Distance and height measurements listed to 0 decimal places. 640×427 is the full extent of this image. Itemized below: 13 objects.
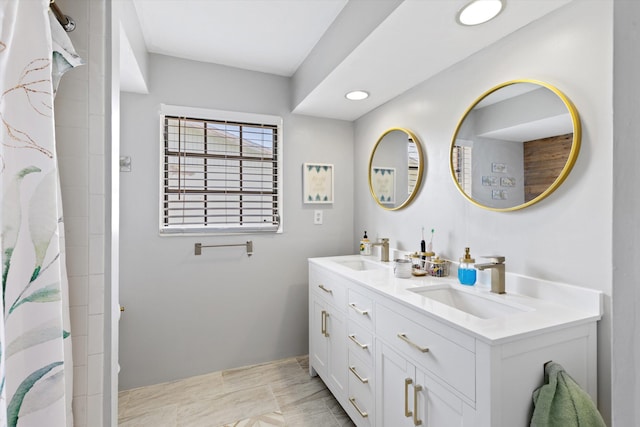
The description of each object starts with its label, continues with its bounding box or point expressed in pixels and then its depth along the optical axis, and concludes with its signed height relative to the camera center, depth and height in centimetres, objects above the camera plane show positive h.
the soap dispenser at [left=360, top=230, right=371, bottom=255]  245 -27
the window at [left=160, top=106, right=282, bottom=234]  228 +31
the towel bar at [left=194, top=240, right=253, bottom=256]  233 -26
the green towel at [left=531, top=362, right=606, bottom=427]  94 -58
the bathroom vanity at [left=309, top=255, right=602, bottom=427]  96 -48
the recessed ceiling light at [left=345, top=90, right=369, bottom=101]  213 +81
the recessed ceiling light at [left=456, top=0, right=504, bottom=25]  121 +80
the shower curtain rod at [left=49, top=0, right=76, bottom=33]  99 +63
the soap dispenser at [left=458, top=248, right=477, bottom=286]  152 -28
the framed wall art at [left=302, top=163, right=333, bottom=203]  262 +25
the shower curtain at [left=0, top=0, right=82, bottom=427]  75 -3
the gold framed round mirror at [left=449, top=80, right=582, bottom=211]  125 +30
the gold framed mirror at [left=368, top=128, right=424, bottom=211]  202 +31
